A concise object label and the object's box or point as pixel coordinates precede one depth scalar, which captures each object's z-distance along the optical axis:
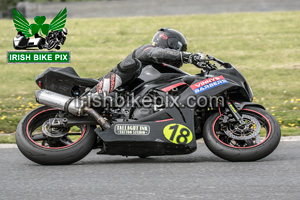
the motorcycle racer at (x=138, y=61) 11.52
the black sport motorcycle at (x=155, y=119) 11.23
